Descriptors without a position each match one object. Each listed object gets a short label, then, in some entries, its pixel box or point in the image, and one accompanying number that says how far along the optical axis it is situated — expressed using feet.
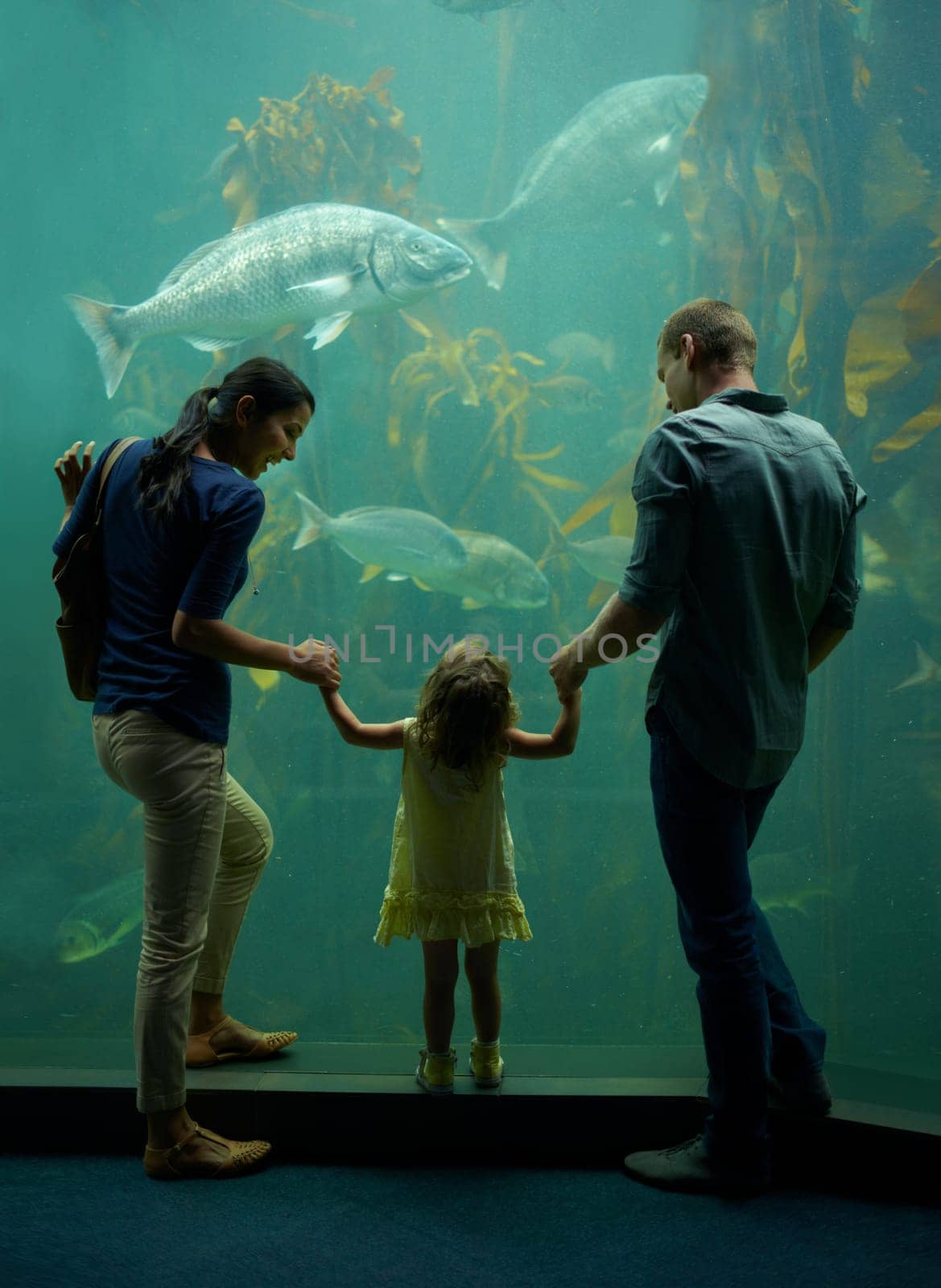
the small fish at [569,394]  16.52
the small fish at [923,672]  12.83
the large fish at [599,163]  14.08
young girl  6.46
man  5.55
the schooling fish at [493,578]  13.28
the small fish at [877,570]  13.43
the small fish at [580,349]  18.01
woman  5.72
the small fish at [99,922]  14.37
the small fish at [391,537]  12.52
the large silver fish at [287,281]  10.56
